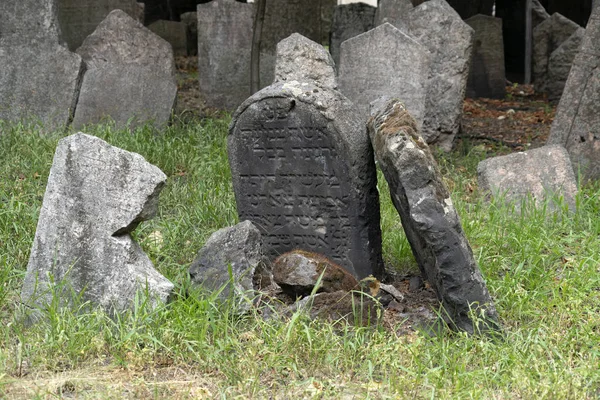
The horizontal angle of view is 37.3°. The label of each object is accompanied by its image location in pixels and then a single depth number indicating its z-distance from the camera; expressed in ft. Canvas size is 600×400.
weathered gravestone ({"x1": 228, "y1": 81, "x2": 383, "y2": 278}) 15.44
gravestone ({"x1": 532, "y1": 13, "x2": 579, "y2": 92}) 42.16
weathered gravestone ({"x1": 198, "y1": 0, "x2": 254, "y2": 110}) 33.50
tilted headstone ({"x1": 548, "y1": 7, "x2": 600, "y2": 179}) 22.76
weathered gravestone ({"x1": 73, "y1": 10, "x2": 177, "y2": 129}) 27.22
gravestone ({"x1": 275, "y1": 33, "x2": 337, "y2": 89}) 24.82
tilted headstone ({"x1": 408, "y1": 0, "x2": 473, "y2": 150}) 28.48
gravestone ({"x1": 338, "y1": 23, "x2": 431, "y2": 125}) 26.30
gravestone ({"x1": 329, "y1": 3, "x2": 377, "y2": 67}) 37.63
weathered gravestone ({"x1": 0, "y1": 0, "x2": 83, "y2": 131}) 27.37
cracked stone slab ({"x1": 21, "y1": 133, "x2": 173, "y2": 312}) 14.02
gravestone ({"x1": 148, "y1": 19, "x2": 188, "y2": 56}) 49.52
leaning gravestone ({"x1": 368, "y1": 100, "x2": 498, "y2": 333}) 13.15
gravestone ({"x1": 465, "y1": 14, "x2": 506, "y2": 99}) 42.06
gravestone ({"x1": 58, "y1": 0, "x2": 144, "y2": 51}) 34.30
